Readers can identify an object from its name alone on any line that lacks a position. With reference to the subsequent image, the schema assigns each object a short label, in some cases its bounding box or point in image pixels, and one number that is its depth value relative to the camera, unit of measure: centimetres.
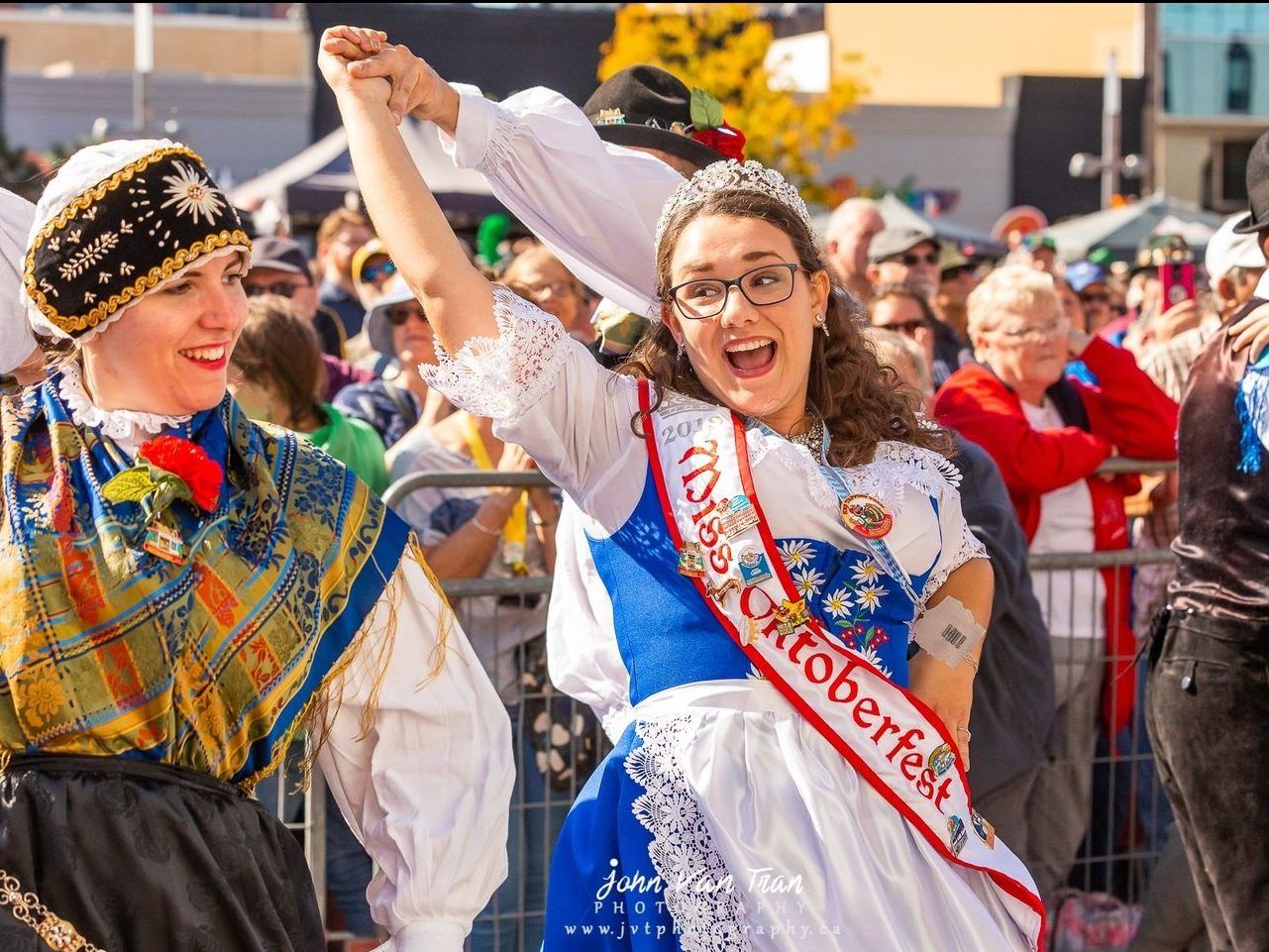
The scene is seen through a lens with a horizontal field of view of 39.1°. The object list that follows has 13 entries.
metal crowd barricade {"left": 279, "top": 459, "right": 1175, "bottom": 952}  420
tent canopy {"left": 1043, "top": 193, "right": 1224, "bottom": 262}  1670
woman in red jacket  503
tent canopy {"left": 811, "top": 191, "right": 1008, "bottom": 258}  1627
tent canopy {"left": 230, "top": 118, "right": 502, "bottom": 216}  972
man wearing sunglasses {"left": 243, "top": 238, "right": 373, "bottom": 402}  624
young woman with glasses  282
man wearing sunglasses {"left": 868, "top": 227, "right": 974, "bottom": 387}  756
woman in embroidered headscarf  233
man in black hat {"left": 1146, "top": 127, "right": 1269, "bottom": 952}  398
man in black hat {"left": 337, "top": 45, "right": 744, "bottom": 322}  303
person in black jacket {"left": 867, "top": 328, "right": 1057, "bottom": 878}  435
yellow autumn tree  2453
